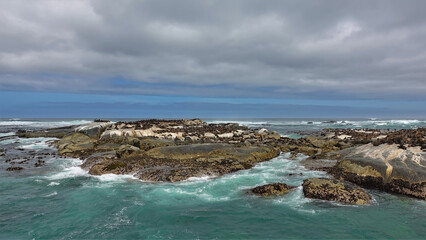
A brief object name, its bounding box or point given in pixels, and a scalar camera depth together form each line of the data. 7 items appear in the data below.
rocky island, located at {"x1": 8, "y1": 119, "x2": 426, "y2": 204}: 14.73
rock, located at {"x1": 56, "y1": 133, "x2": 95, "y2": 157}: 30.17
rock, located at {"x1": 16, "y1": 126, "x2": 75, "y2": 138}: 50.88
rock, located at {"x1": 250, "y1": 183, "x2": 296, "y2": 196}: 14.98
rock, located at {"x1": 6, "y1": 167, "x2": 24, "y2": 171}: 22.59
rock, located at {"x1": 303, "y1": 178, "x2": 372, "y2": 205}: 13.42
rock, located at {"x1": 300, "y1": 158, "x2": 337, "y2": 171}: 21.24
